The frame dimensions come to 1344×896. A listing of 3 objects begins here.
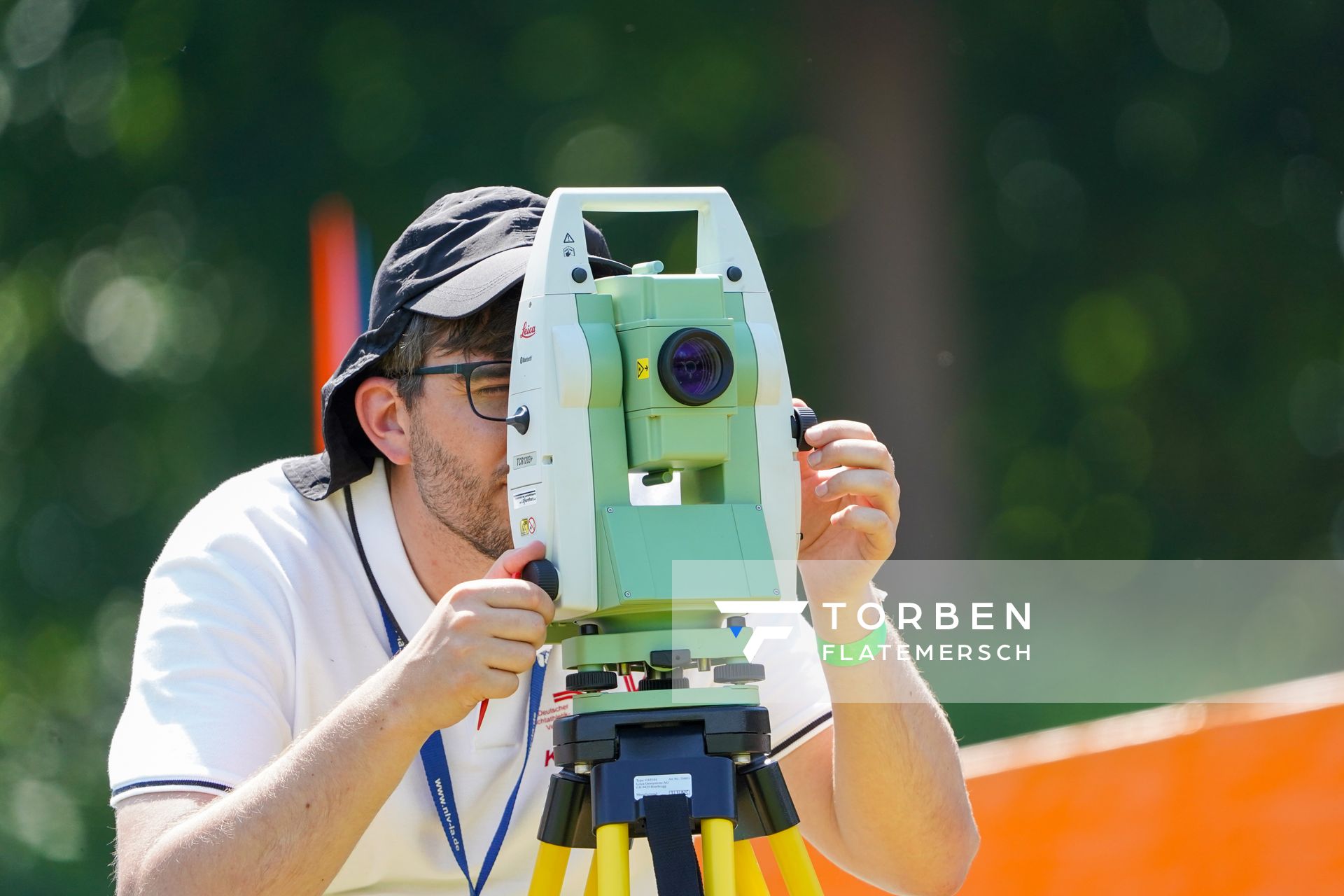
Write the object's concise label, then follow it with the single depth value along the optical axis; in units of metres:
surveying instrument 9.15
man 9.25
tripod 9.13
